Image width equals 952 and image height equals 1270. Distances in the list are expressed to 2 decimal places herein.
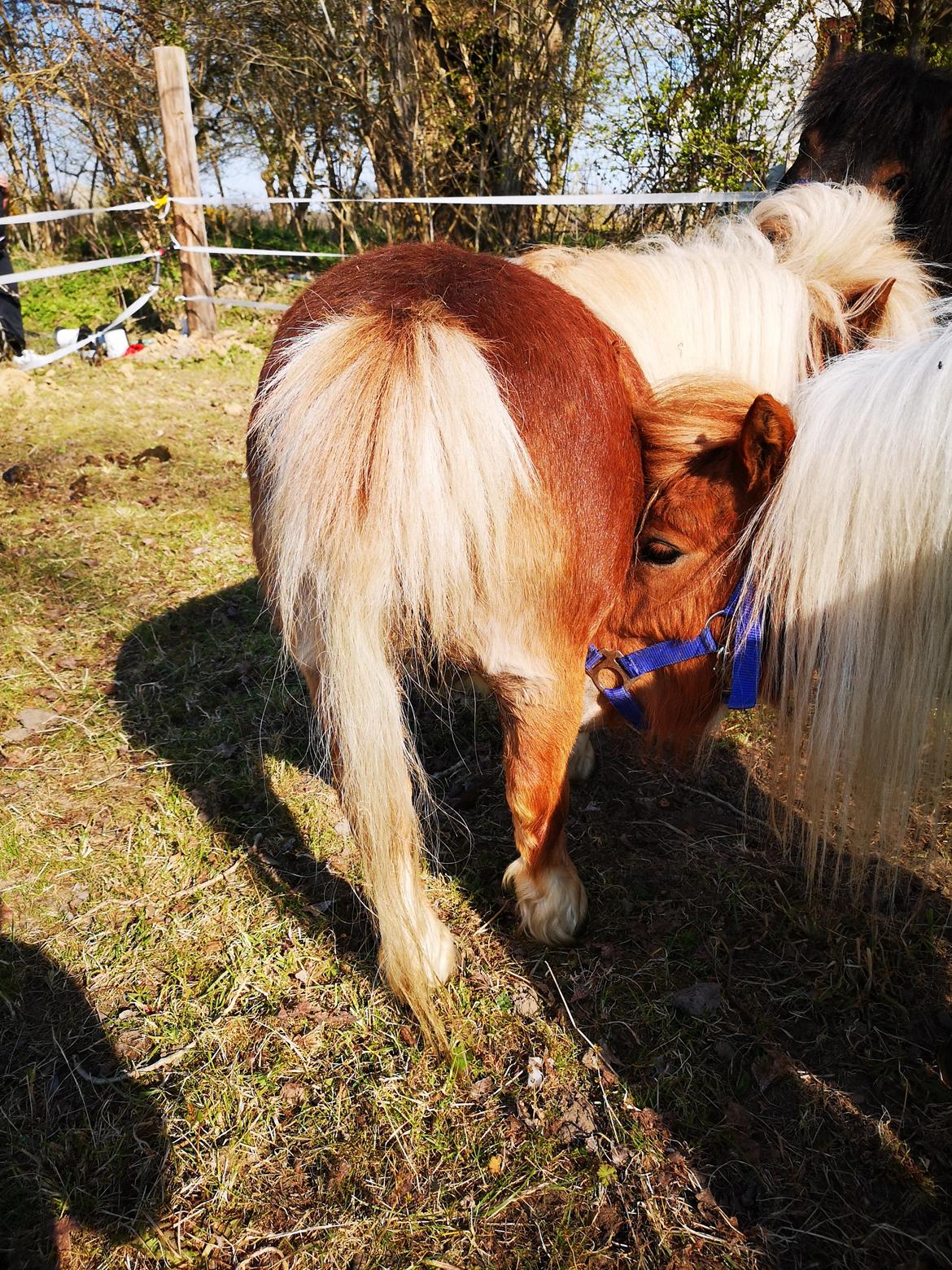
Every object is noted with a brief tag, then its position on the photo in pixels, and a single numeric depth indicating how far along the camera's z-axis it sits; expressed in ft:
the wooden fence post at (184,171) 23.36
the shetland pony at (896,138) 10.69
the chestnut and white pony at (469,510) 4.37
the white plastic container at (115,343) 24.39
